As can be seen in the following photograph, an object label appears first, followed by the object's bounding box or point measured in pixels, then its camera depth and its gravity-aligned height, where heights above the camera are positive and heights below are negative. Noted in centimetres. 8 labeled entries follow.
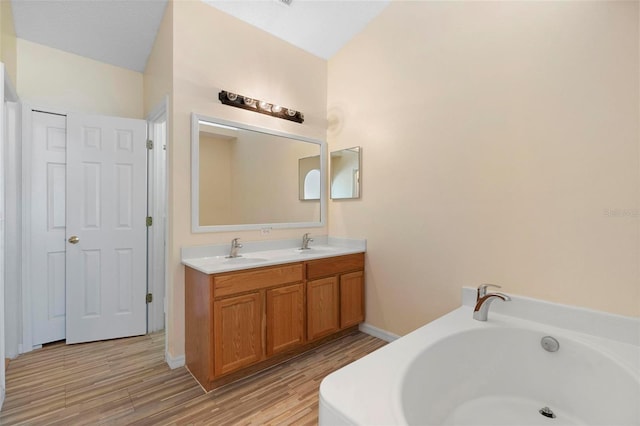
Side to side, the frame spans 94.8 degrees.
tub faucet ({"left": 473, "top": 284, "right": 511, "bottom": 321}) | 175 -57
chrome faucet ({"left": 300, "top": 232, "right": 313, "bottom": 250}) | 287 -29
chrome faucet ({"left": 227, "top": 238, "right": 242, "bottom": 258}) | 239 -30
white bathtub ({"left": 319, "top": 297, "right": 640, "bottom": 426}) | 114 -76
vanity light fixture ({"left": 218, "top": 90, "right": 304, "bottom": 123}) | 241 +94
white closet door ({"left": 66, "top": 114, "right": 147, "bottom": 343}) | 258 -14
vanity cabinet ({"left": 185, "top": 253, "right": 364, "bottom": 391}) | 191 -76
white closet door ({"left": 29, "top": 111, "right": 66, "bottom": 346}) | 248 -12
